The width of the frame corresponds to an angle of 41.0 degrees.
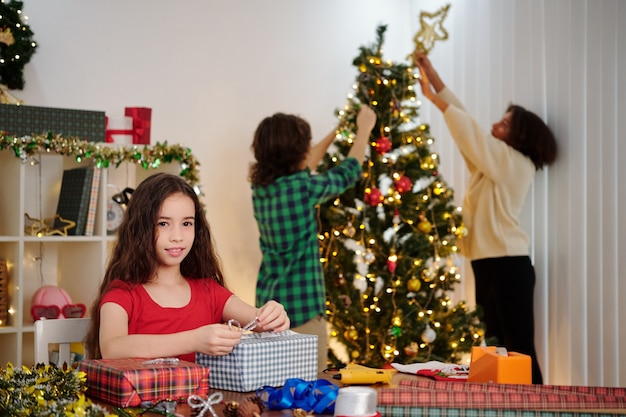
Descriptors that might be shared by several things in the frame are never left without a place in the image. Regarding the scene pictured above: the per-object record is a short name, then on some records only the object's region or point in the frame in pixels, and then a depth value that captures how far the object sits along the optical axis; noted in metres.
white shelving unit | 3.49
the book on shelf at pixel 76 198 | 3.63
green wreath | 3.83
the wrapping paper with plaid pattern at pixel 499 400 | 1.22
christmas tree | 4.05
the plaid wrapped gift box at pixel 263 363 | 1.60
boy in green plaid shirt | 3.74
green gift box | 3.44
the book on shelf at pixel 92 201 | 3.65
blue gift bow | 1.38
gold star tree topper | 4.51
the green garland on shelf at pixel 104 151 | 3.42
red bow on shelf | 3.85
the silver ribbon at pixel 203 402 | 1.36
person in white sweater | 4.28
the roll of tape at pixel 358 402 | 1.17
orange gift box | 1.66
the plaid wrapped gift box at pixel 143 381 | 1.45
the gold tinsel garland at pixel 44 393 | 1.17
